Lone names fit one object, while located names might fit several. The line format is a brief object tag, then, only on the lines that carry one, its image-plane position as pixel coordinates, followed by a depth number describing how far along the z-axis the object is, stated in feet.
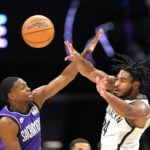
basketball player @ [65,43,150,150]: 27.03
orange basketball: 30.18
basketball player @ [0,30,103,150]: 26.99
